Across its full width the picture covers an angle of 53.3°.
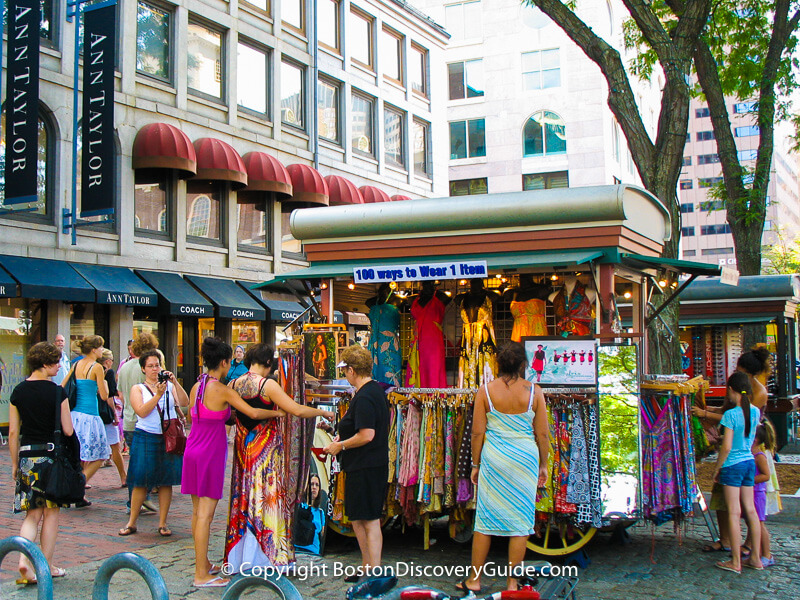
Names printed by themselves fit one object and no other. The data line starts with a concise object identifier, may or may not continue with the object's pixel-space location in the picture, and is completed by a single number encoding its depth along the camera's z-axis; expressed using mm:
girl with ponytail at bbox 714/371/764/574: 6738
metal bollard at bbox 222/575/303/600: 3658
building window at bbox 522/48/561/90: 41375
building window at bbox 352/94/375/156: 27297
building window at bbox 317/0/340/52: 25656
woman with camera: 7922
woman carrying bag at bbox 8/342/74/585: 6176
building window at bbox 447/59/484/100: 43281
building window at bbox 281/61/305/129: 23938
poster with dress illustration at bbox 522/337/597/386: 6938
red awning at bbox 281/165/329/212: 22641
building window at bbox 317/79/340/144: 25453
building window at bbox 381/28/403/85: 29214
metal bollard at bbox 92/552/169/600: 3867
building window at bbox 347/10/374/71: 27328
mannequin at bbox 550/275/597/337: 7950
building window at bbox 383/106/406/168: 29016
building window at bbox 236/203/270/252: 22125
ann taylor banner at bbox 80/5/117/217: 16172
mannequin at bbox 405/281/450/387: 8695
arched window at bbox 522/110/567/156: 41125
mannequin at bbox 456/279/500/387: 8289
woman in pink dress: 6188
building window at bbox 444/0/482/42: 43531
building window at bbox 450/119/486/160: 43000
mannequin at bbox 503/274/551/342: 8258
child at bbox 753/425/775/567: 6910
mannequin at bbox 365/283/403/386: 8797
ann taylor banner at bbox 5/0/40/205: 14703
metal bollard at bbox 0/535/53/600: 4277
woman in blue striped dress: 5949
